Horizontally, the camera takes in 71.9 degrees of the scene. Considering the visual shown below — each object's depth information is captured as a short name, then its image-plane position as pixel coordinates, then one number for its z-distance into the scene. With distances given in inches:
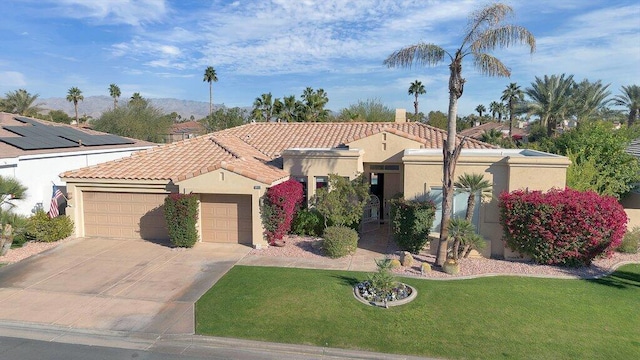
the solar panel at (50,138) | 797.9
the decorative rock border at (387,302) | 433.4
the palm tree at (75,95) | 2613.2
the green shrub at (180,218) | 641.0
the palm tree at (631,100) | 1578.5
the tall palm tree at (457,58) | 481.7
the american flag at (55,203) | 710.1
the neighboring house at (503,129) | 2208.8
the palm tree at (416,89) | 2430.7
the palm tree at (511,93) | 2471.1
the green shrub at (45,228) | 669.9
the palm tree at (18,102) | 1918.1
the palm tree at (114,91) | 2920.0
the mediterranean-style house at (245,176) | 613.6
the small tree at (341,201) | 656.4
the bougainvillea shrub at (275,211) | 642.3
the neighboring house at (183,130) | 2532.5
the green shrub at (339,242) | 600.9
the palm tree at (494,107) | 3294.8
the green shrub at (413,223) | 606.9
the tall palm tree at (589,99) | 1475.1
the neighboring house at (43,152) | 733.3
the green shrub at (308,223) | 705.6
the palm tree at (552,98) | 1514.5
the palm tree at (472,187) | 562.9
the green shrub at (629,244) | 620.7
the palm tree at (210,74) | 2728.8
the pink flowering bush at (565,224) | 545.6
